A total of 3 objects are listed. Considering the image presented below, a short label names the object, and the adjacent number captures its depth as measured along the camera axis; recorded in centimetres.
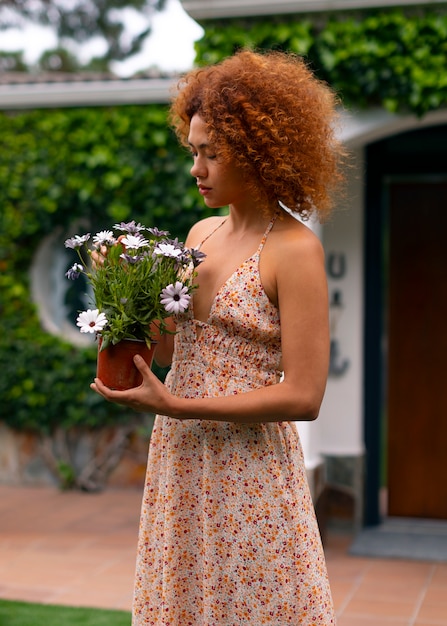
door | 605
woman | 190
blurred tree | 2361
